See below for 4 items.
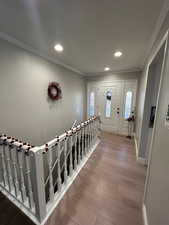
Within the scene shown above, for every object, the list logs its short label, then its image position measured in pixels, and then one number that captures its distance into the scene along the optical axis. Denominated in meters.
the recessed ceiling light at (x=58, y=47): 2.09
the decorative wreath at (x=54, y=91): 2.77
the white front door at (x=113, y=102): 3.82
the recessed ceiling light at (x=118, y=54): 2.35
